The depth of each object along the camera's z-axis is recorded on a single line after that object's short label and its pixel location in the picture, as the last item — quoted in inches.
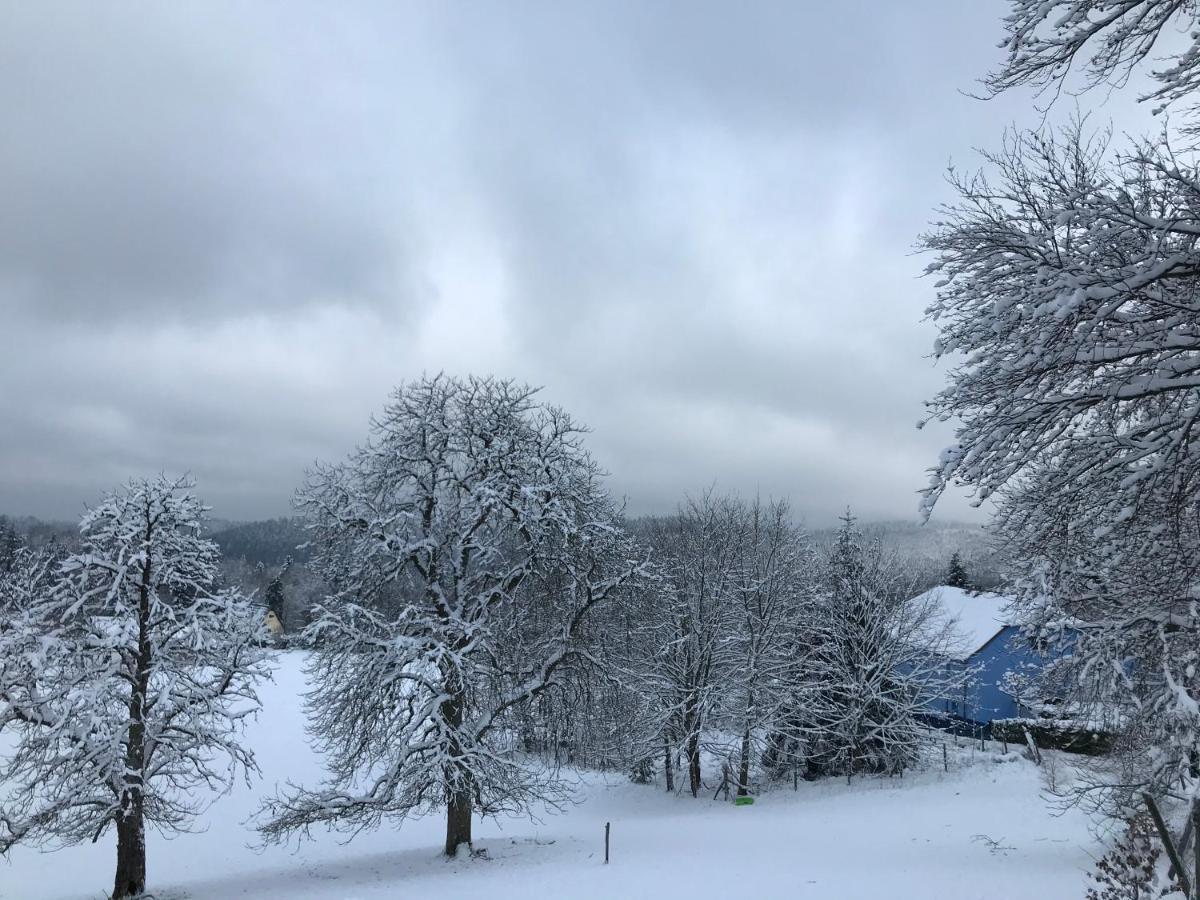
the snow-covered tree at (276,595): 3612.9
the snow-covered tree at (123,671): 567.2
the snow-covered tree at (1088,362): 213.6
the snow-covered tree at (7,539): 2988.2
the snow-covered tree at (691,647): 1074.7
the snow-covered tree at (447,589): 619.2
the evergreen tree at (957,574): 2032.5
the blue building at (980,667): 1258.6
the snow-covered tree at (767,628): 1077.8
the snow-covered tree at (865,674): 1099.3
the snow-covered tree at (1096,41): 238.1
